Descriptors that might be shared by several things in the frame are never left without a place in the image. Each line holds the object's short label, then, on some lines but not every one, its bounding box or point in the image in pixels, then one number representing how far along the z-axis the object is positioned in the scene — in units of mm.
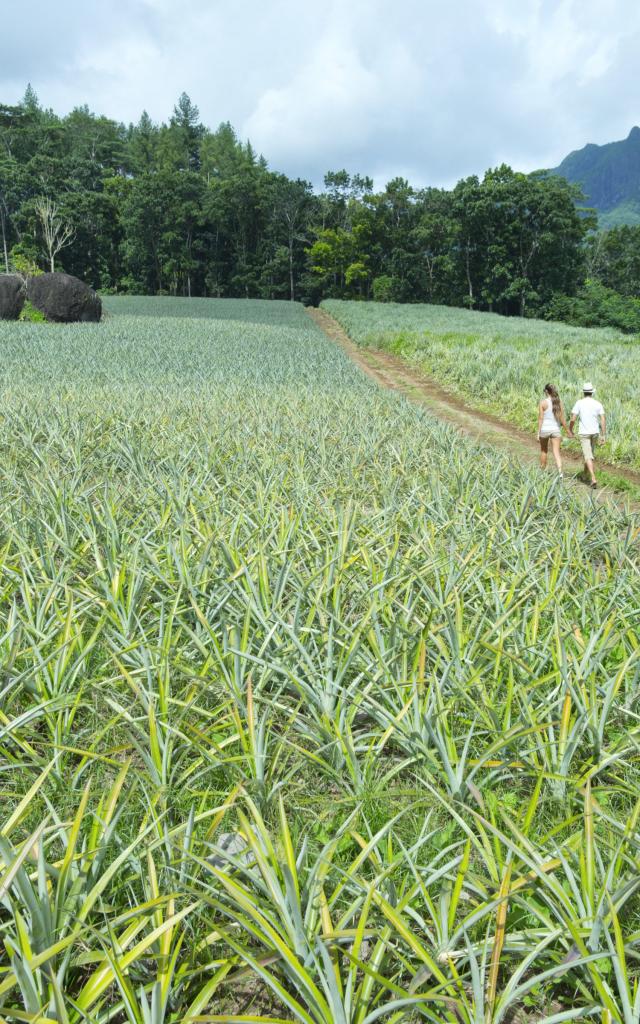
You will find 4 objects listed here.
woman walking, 8891
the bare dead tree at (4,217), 64350
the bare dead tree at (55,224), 54581
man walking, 8828
